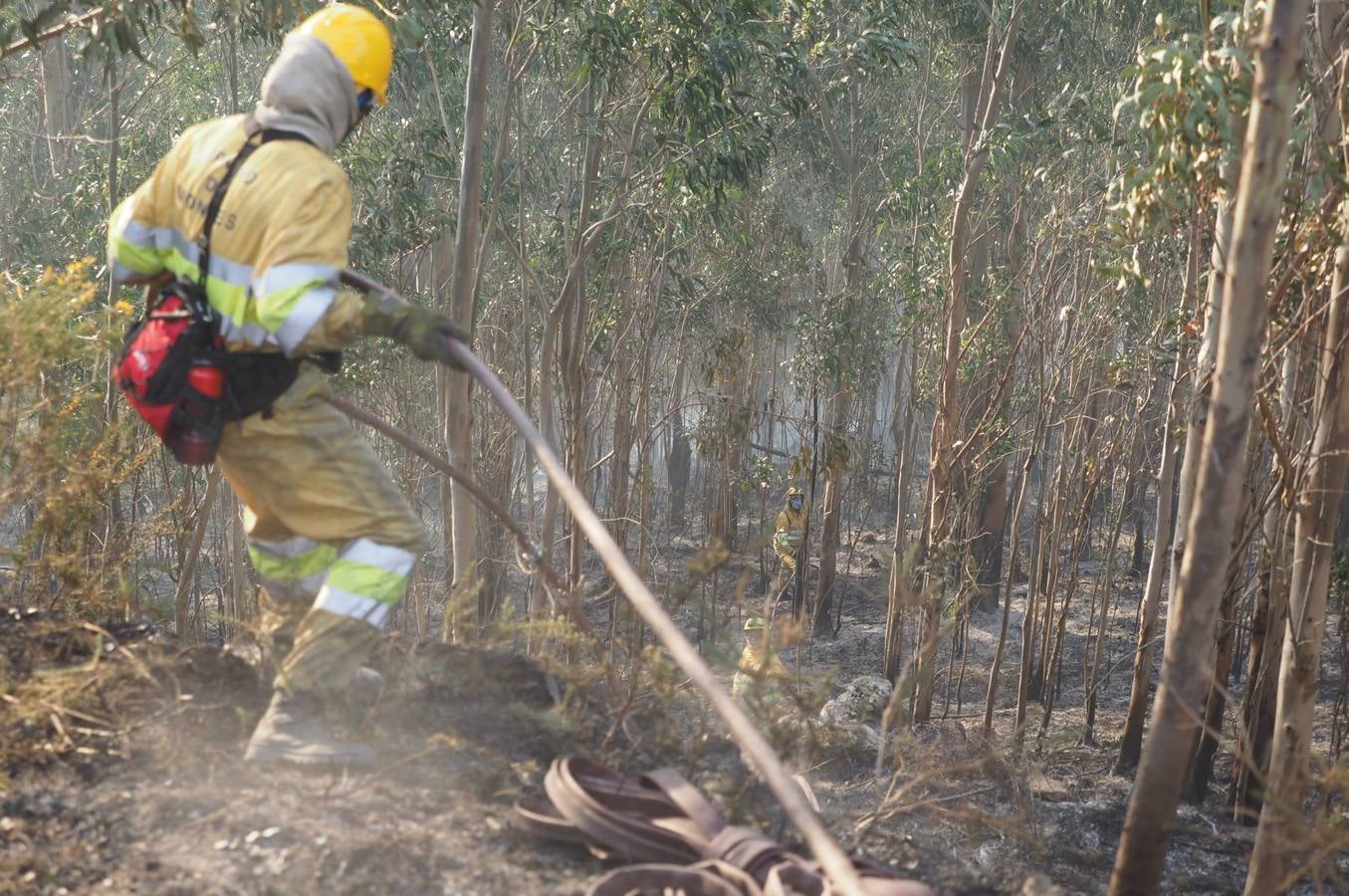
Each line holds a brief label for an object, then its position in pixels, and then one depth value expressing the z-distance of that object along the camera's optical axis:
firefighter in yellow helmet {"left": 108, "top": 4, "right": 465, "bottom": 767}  3.35
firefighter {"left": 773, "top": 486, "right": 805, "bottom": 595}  15.34
